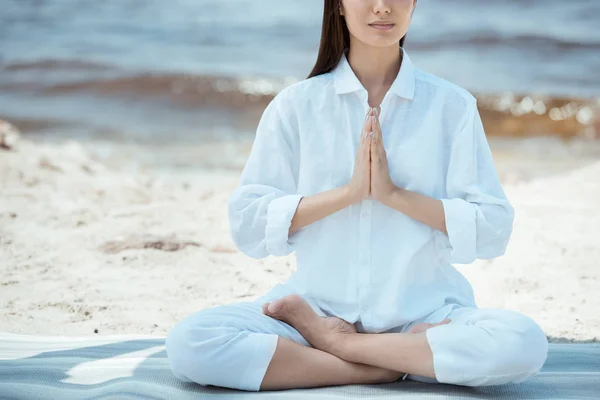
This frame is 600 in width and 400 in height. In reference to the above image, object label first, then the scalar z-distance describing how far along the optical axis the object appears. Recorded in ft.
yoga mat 14.32
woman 14.55
